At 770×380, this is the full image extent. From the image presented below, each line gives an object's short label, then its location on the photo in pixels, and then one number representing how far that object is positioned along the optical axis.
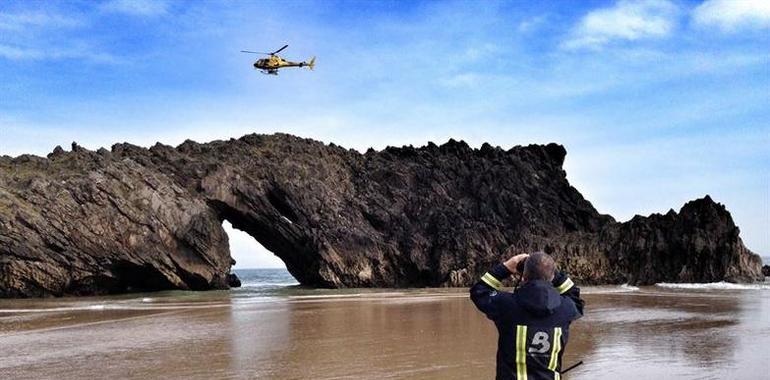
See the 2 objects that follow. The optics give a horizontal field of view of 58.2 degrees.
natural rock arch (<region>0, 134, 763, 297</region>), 36.88
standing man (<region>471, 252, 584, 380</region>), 4.41
